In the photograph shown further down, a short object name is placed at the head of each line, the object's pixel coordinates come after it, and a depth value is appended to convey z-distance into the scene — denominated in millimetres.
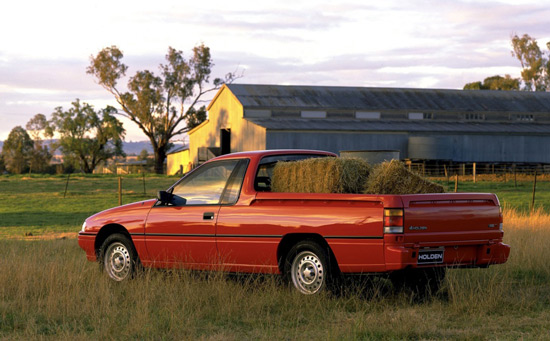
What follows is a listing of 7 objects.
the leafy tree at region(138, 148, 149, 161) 139900
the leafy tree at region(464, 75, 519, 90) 101869
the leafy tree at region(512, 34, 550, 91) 100188
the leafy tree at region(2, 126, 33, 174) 107500
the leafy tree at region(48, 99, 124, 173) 85562
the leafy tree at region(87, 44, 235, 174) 81438
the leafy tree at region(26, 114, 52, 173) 106562
